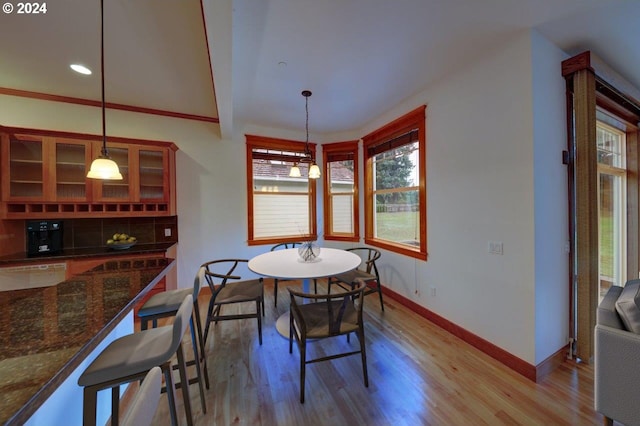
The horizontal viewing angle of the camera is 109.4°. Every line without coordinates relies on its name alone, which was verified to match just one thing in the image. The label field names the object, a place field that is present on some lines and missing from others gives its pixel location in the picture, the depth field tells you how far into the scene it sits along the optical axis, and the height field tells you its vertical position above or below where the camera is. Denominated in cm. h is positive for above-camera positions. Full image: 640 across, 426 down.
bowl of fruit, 278 -31
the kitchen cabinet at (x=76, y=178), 254 +48
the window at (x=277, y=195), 379 +34
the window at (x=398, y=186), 280 +38
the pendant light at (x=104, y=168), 174 +38
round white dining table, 200 -52
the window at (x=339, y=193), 412 +36
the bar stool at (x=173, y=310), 153 -66
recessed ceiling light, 224 +150
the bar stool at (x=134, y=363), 96 -67
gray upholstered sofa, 119 -85
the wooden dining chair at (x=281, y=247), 304 -57
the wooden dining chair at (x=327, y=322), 162 -86
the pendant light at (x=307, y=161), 264 +61
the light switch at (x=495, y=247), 199 -33
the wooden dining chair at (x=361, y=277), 264 -77
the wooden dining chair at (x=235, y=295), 209 -80
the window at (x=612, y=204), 259 +4
